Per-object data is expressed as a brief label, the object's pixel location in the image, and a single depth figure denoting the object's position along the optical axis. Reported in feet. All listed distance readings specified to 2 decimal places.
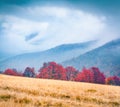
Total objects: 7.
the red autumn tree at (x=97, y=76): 357.00
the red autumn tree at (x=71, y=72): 452.76
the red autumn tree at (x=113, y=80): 377.30
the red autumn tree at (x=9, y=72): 424.05
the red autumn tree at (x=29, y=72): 452.76
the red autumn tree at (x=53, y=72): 400.47
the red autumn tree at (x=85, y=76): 359.87
